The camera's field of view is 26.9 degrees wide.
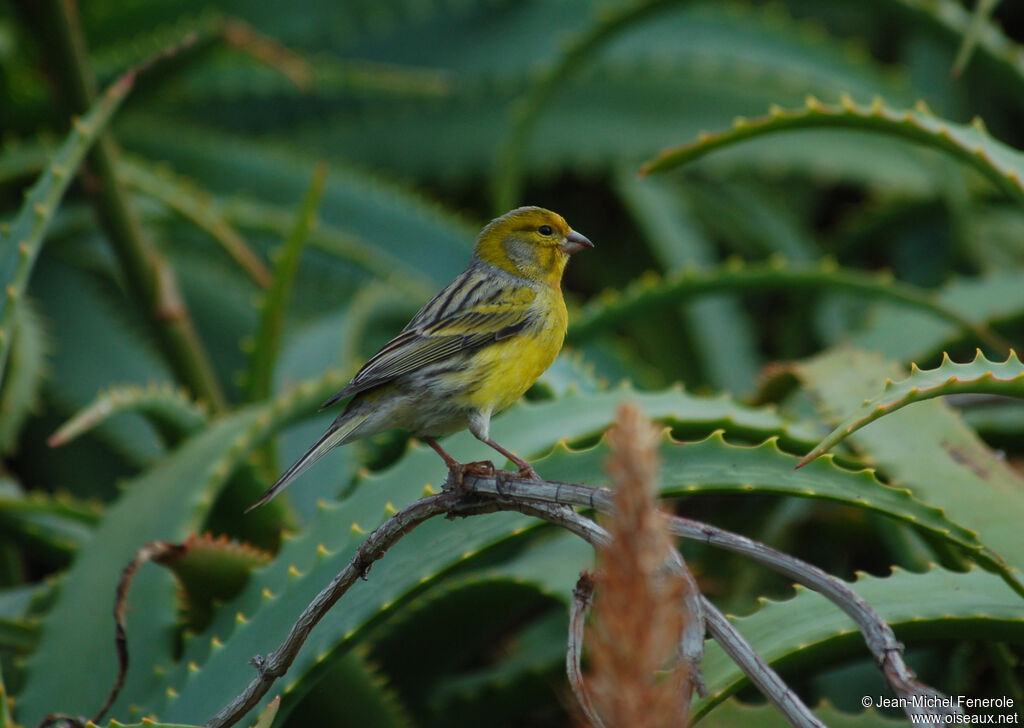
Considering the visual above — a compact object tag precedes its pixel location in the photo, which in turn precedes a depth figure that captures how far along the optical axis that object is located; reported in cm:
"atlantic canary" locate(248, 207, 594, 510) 477
